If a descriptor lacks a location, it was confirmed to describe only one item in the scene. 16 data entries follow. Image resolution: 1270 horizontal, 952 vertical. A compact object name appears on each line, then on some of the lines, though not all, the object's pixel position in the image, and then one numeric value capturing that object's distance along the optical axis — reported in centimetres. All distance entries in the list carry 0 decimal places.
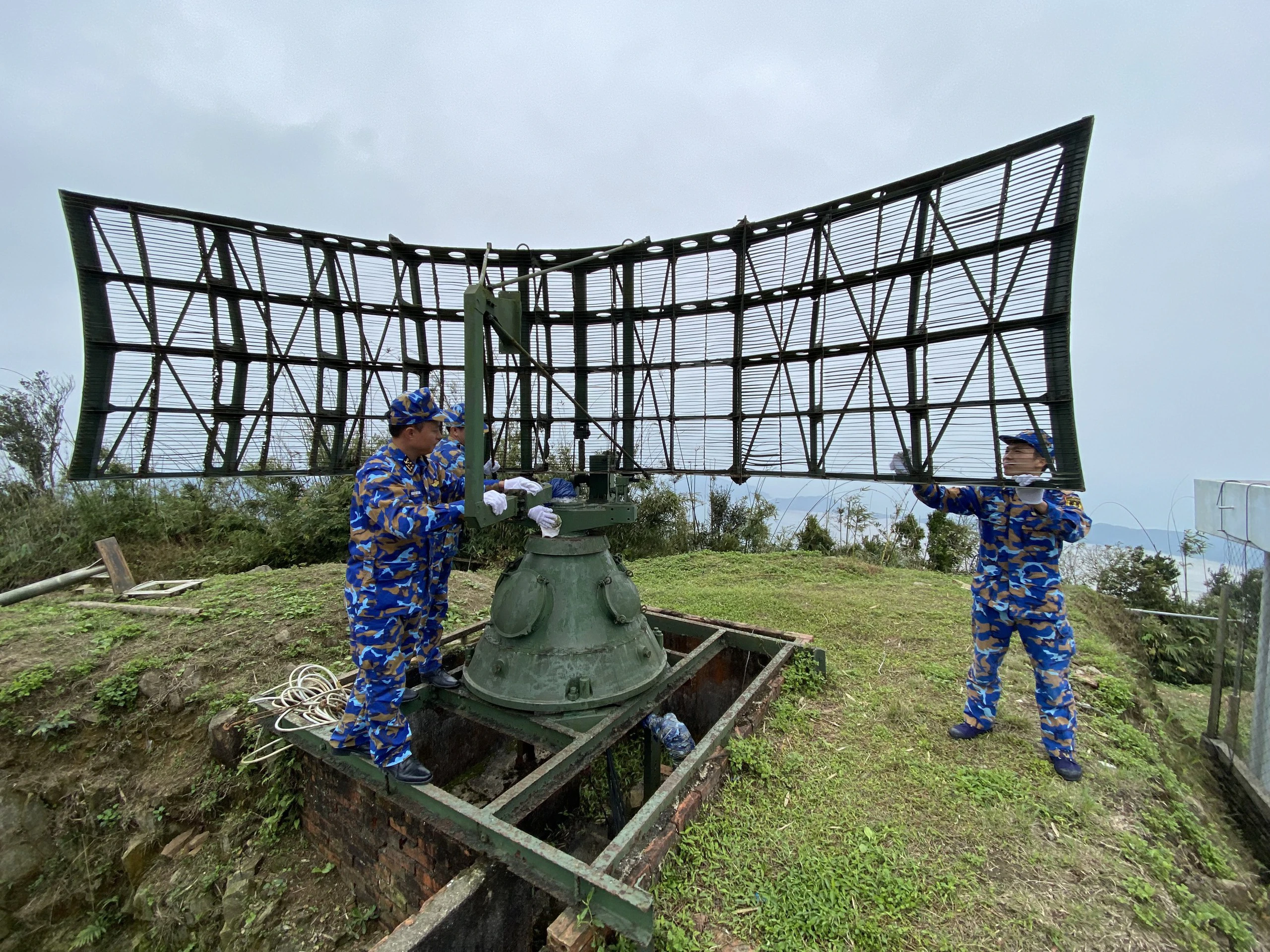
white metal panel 397
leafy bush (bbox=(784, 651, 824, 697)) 455
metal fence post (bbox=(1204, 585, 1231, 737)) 486
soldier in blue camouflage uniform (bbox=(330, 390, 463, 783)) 320
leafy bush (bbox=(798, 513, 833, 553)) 1219
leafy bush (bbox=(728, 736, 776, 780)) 338
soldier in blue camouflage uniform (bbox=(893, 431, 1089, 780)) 337
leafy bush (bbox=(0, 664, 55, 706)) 449
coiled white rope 369
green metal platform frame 231
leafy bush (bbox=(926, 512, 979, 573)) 1112
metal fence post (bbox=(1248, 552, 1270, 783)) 413
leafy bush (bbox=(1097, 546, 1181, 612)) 908
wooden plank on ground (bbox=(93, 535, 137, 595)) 783
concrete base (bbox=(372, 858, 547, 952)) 235
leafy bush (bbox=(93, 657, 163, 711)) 466
